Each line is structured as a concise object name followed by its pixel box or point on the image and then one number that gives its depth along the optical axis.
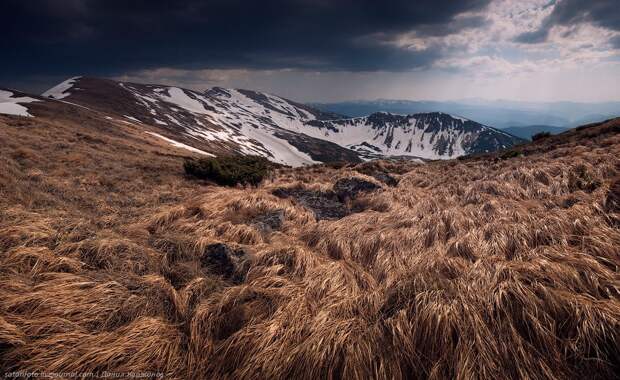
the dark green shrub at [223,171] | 16.84
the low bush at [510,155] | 22.74
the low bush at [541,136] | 32.51
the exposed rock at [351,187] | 13.01
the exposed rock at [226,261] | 5.83
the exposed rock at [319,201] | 10.87
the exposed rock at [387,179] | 15.96
